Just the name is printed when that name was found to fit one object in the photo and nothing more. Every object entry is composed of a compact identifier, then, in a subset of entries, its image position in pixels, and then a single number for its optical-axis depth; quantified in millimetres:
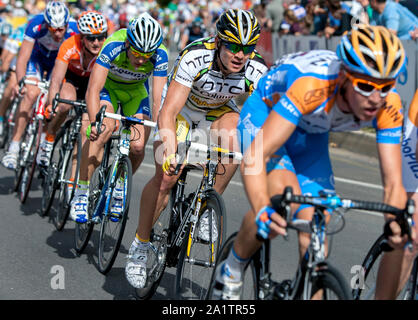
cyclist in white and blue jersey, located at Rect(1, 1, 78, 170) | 18250
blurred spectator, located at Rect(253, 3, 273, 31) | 34750
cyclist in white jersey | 10594
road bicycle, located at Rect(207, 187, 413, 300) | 7102
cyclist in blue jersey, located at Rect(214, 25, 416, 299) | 7363
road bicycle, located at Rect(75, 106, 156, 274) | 12457
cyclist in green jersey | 12969
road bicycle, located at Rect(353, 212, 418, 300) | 9023
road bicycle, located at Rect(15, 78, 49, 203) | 18094
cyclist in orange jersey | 15953
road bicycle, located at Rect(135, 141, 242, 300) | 10187
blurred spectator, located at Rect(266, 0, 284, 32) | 34719
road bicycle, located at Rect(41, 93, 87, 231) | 15352
